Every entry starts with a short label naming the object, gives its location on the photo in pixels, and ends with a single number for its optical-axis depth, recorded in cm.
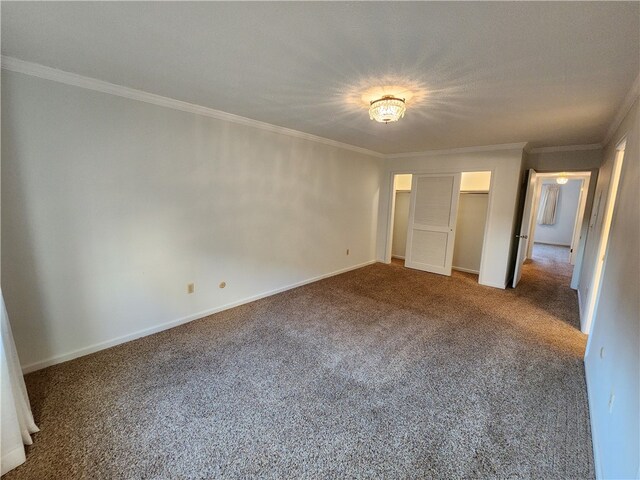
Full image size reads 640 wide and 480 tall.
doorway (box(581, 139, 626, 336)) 284
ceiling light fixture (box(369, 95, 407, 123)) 232
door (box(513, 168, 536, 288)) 429
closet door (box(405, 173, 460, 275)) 490
